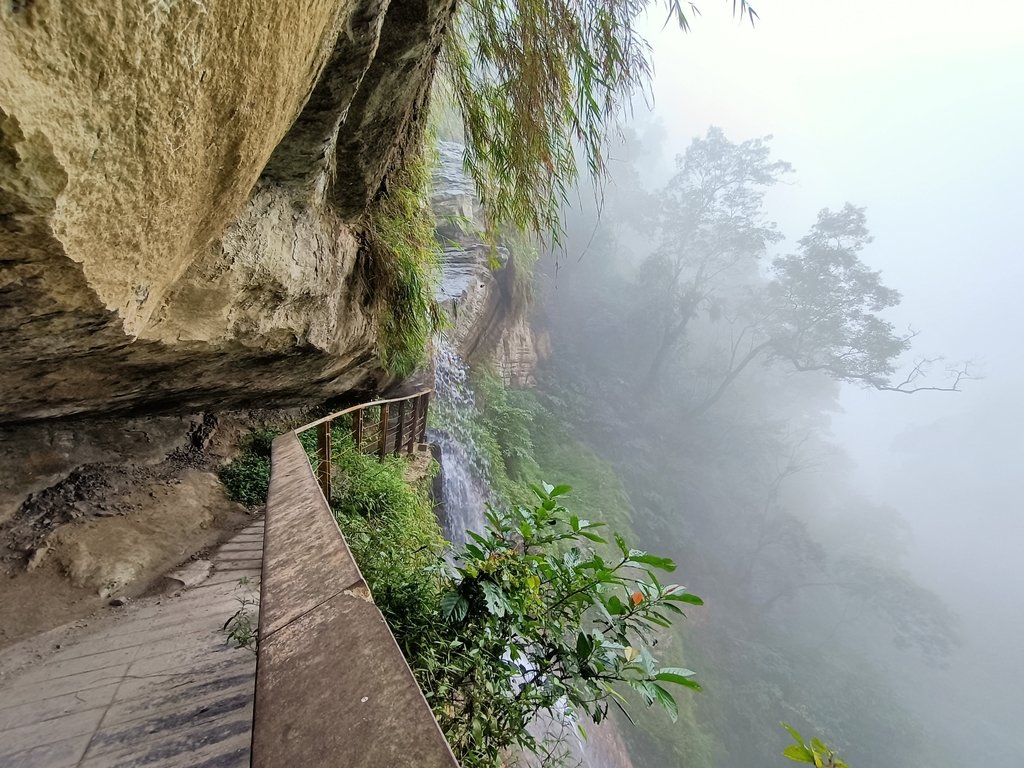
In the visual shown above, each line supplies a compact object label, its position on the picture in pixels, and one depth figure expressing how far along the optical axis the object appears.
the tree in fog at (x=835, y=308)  23.17
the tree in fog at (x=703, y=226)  27.42
